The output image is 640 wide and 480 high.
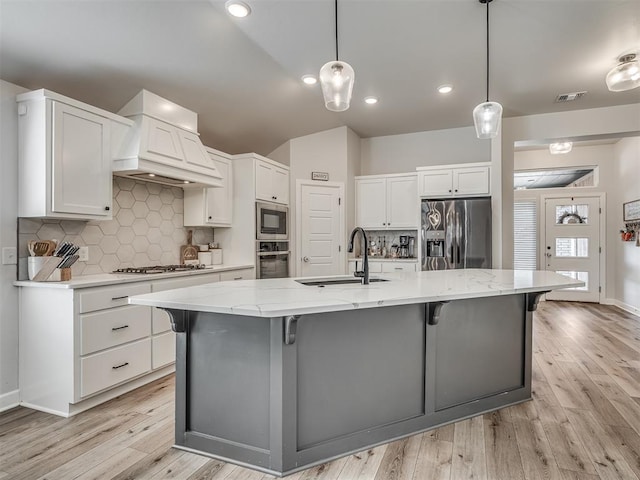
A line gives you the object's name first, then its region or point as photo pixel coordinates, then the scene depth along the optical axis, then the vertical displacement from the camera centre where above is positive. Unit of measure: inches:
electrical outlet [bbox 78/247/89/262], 116.4 -4.4
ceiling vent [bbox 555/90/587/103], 156.3 +60.9
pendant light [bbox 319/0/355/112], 83.7 +35.9
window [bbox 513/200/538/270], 277.9 +5.4
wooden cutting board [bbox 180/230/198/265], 157.2 -5.6
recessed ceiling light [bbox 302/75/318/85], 144.6 +63.4
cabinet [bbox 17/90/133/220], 97.8 +22.9
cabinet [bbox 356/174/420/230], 203.6 +20.9
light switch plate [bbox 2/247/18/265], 99.0 -4.0
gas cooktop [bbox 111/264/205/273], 124.5 -10.2
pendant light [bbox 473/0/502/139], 104.9 +34.4
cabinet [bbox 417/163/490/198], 185.0 +29.7
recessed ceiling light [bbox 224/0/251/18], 99.8 +63.6
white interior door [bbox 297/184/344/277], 195.2 +4.5
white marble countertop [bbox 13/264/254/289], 96.0 -11.2
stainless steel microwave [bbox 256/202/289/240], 171.6 +8.9
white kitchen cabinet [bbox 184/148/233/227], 156.4 +16.5
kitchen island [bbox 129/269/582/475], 69.7 -26.5
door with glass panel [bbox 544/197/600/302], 260.1 -2.1
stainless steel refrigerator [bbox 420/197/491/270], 177.2 +3.0
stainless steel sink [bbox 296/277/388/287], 98.0 -11.4
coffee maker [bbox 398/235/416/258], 211.3 -4.3
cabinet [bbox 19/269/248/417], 95.7 -28.9
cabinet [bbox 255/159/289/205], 172.2 +28.3
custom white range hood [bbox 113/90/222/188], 116.4 +31.5
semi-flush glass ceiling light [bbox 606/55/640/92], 105.8 +47.2
